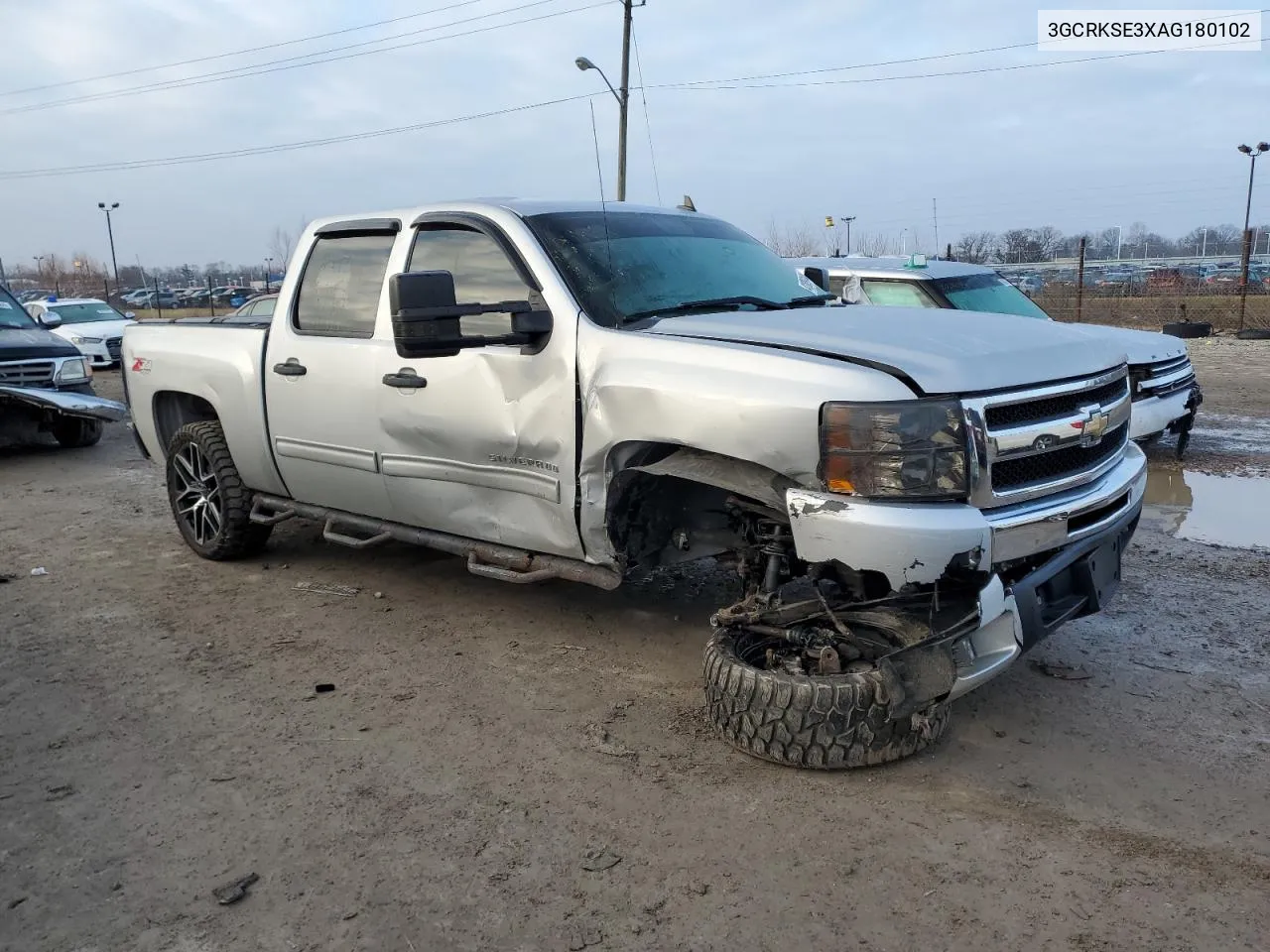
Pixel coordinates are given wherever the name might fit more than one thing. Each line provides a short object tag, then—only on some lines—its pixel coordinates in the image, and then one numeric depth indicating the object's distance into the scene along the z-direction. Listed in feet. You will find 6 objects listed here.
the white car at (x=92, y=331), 59.72
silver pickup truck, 10.17
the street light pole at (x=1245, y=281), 61.71
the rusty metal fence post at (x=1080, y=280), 66.18
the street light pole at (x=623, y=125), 58.90
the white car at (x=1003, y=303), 25.53
